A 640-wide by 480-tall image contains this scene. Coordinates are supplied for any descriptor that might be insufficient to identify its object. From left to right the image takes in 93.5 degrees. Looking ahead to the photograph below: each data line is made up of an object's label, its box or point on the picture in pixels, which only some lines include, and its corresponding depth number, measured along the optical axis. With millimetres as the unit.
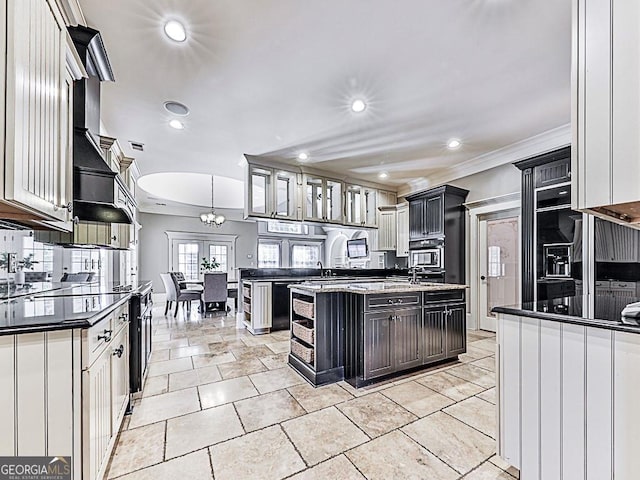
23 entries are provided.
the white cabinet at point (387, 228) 6164
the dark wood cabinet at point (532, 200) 3371
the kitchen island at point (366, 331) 2777
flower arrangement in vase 8362
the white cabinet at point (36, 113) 1125
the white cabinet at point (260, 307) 4809
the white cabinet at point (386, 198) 6340
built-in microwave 4922
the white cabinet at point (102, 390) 1259
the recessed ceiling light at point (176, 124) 3672
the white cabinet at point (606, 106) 1057
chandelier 7554
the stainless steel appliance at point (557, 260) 3307
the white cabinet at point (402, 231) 5947
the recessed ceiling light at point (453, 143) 4199
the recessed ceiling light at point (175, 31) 2119
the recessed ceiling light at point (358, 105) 3201
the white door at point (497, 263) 4633
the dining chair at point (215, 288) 6332
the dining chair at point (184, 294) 6324
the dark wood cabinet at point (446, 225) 4895
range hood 1876
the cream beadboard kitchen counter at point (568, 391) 1162
